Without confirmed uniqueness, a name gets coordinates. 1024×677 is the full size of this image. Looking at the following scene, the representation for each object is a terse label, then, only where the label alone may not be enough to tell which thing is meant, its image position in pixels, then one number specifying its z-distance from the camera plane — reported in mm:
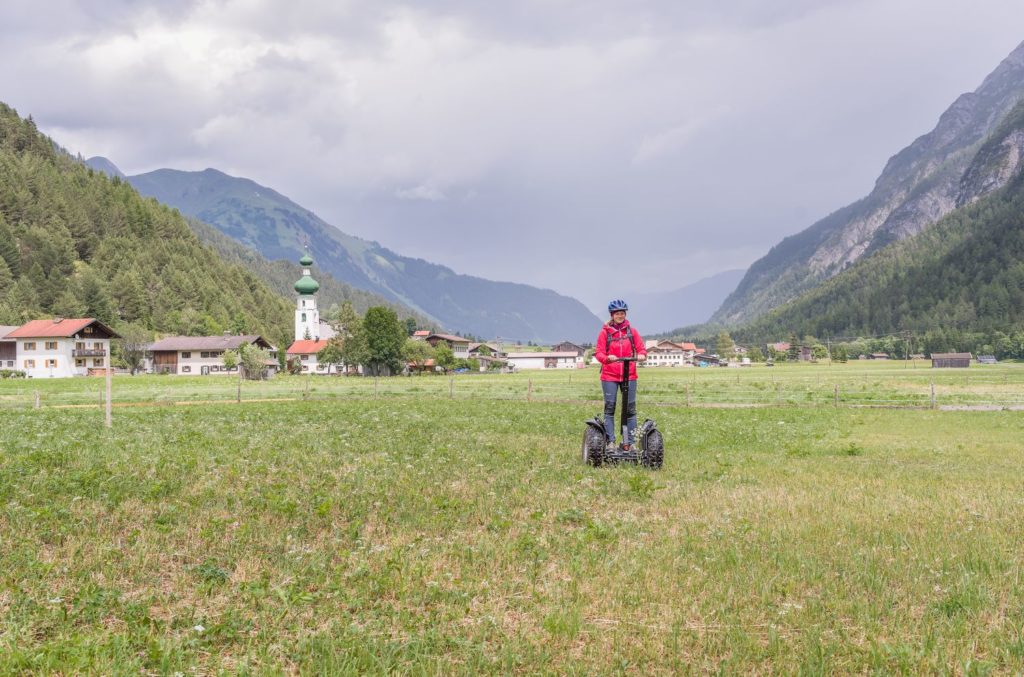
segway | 14789
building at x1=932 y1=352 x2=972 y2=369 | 162625
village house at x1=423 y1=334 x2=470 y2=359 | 189000
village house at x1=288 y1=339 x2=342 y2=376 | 167688
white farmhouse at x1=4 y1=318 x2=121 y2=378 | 115438
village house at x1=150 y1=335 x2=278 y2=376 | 146500
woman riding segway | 14453
